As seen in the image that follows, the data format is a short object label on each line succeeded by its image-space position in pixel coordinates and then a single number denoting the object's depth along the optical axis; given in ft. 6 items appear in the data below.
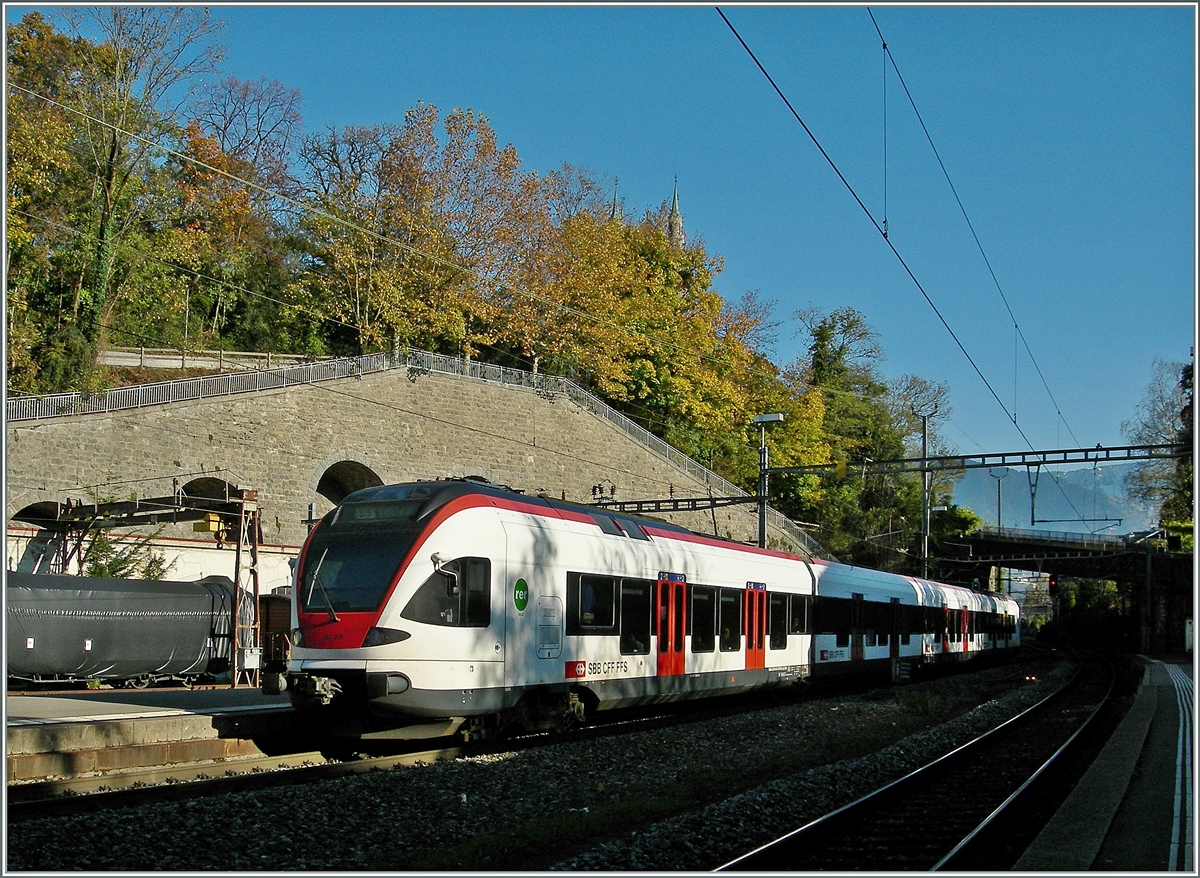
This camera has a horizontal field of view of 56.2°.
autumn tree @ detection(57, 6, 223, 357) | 120.98
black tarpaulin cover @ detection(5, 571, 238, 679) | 66.90
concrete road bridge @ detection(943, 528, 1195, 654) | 205.16
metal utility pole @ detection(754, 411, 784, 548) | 104.32
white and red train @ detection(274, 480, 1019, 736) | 41.52
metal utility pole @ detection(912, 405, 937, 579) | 159.63
